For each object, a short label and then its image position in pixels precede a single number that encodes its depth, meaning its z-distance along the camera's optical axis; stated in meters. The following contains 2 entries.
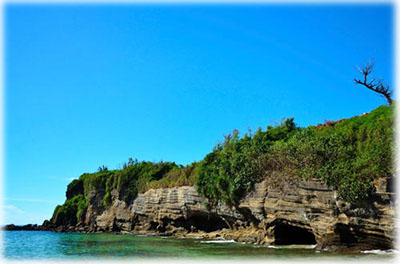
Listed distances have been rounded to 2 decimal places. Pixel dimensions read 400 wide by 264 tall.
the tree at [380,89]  21.50
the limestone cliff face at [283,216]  15.61
